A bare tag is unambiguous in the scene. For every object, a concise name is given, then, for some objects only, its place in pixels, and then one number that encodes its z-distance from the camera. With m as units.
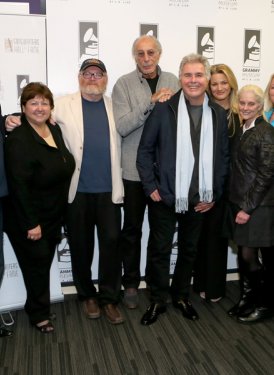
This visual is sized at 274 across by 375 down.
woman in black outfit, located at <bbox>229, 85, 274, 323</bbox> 2.40
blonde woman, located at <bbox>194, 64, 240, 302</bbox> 2.69
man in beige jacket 2.49
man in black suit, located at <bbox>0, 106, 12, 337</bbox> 2.25
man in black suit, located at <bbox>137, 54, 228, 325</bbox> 2.43
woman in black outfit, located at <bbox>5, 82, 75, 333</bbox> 2.24
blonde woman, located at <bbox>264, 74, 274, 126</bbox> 2.82
